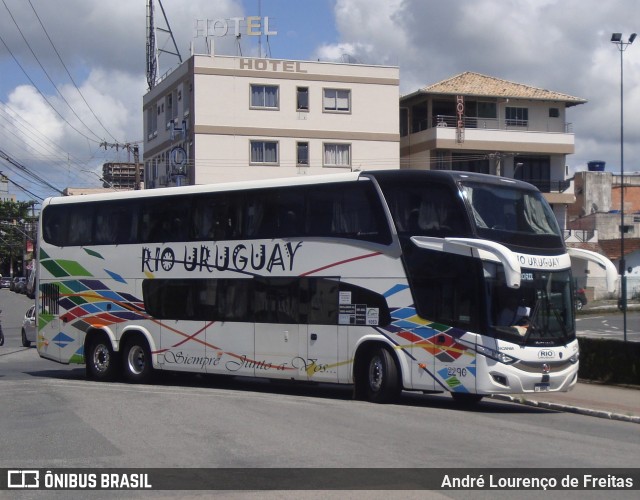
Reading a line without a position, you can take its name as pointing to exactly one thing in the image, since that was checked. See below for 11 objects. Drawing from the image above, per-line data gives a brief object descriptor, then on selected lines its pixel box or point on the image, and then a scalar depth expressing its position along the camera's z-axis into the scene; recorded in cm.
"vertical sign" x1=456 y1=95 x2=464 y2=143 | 5550
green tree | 12425
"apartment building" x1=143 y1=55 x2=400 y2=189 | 5053
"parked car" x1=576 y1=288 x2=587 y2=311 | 4581
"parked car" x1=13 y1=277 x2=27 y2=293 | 9876
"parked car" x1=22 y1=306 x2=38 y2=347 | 3694
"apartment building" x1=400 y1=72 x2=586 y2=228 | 5625
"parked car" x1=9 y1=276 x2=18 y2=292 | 10781
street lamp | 3184
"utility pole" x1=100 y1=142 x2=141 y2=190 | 6794
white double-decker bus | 1609
